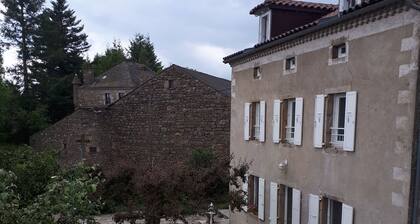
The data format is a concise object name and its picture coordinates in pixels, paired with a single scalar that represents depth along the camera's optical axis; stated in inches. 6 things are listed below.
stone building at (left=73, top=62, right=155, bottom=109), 1269.7
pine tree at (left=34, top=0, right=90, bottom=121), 1261.1
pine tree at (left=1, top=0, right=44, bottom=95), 1279.5
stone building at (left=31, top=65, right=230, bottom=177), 859.4
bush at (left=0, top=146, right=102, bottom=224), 162.2
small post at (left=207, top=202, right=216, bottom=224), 393.8
